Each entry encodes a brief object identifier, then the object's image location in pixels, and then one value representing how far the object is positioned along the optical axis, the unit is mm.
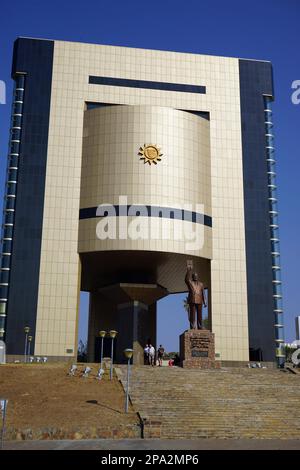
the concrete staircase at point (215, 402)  25938
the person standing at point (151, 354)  45588
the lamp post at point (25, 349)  49738
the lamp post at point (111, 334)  33822
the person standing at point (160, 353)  47375
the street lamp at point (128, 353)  29175
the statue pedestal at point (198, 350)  40781
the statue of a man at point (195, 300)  42938
